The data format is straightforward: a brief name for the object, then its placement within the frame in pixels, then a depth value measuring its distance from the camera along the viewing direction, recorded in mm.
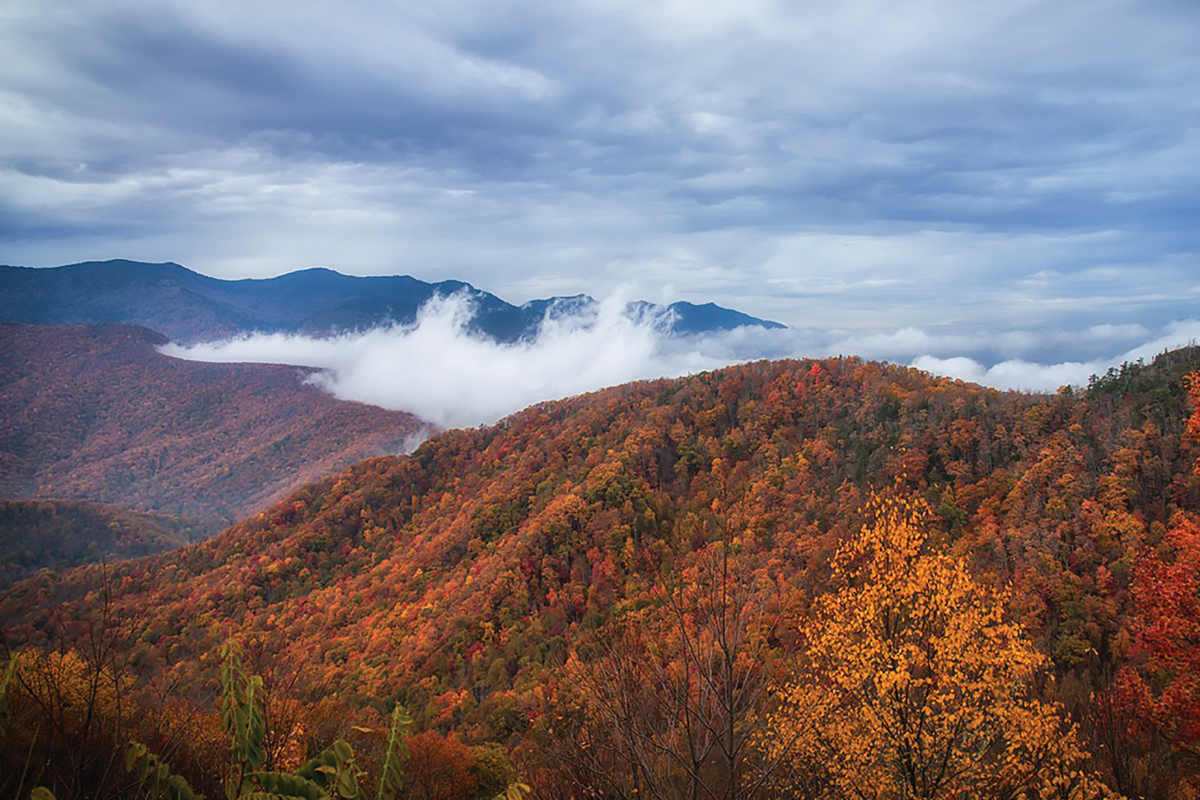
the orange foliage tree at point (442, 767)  24797
